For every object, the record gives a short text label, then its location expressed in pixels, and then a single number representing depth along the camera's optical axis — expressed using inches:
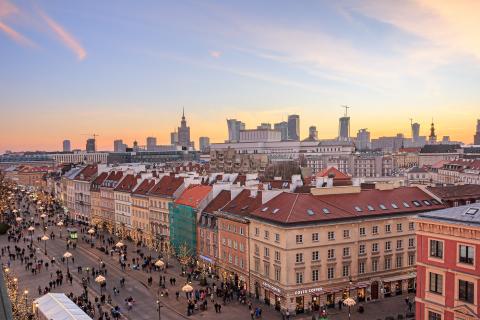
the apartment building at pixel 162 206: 3553.2
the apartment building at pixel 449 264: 1386.6
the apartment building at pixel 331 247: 2138.3
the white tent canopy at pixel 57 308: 1466.3
